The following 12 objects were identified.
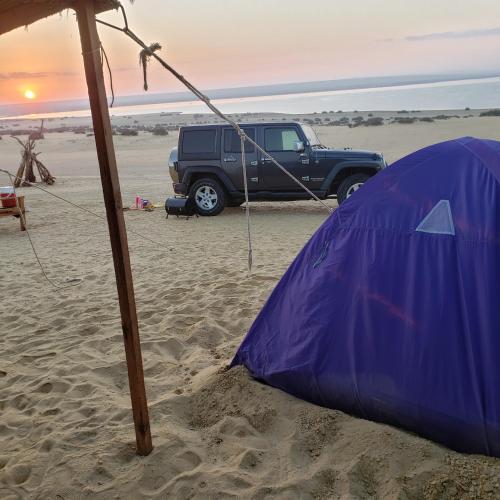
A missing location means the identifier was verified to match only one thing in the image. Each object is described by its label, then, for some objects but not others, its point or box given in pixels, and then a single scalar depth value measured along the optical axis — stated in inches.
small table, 435.5
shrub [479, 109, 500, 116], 1796.9
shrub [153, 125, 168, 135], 1867.4
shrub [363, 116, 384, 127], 1748.3
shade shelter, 111.7
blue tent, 122.4
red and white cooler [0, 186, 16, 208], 449.3
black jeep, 464.1
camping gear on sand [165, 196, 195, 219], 479.2
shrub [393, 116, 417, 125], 1730.8
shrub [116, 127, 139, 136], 1877.5
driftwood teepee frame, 734.5
